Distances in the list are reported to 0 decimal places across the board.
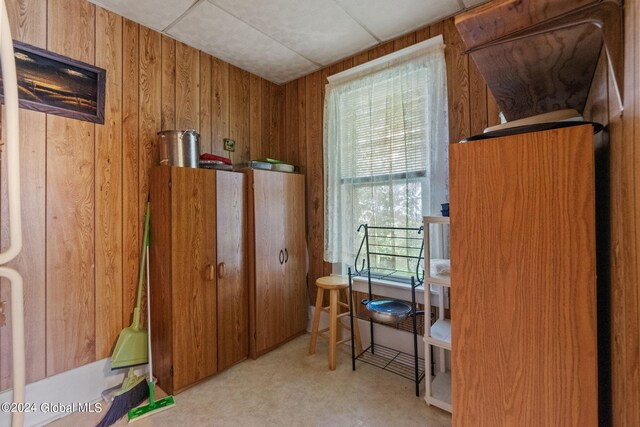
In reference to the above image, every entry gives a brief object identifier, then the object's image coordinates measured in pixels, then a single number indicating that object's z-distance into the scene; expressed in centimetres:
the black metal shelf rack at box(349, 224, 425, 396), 224
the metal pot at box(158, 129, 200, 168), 208
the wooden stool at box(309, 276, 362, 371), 224
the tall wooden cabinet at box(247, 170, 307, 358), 243
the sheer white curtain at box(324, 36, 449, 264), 216
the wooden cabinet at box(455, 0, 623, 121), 64
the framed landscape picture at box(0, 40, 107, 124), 167
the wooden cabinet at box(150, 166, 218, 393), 196
